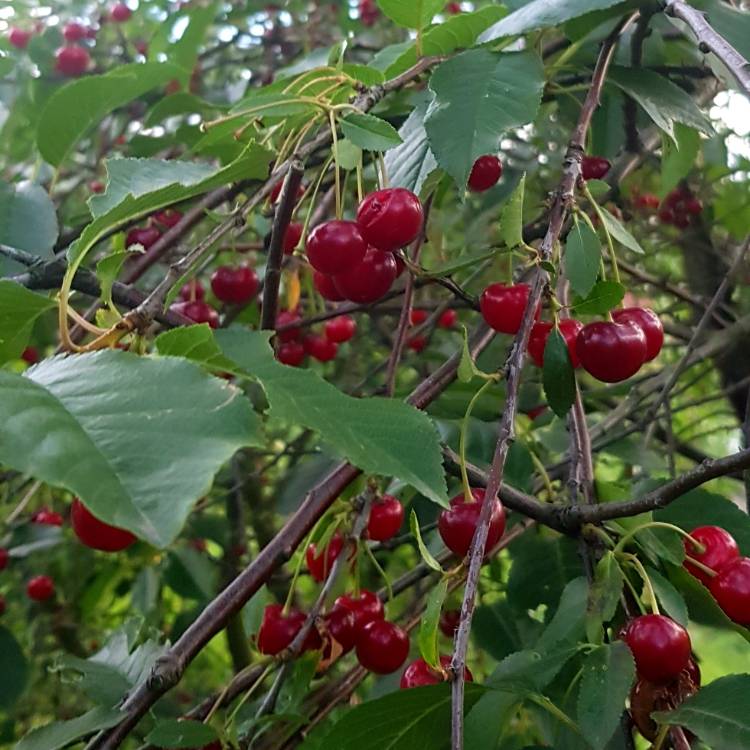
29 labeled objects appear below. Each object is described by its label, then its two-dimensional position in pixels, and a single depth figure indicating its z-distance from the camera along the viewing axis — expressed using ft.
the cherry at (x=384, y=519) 0.92
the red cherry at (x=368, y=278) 0.83
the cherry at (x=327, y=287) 0.91
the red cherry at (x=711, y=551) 0.74
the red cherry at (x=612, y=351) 0.77
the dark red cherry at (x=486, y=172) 1.03
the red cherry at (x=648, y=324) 0.83
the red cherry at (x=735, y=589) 0.69
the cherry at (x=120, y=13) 2.27
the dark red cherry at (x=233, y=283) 1.42
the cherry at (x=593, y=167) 1.07
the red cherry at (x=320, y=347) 1.67
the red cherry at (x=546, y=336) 0.81
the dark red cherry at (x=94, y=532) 0.65
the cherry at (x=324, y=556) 0.97
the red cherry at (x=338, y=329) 1.67
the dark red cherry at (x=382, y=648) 0.84
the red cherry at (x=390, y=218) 0.76
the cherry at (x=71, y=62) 2.06
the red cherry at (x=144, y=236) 1.44
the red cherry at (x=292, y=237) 1.23
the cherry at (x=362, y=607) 0.88
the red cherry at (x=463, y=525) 0.71
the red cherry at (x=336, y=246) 0.80
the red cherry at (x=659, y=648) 0.63
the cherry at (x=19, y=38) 2.45
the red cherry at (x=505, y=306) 0.83
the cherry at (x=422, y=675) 0.75
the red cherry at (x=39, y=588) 1.99
